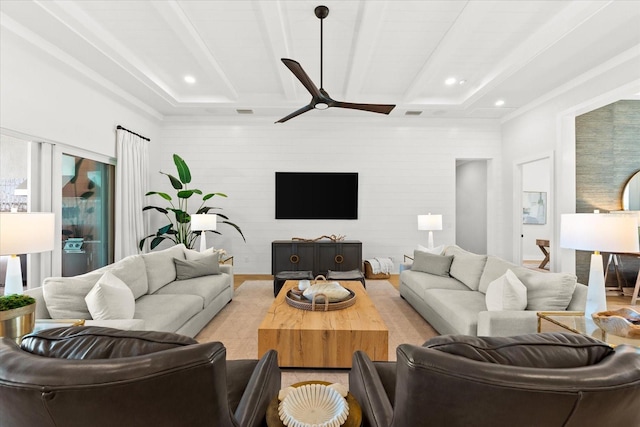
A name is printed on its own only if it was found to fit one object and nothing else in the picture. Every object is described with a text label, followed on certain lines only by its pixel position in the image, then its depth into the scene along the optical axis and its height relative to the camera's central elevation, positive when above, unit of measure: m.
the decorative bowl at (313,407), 1.05 -0.67
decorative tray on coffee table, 2.77 -0.79
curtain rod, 4.57 +1.20
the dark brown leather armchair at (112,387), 0.71 -0.39
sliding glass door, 3.85 -0.03
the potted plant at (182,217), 5.02 -0.08
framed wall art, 7.90 +0.17
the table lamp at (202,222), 4.62 -0.14
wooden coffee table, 2.35 -0.95
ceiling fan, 2.65 +1.01
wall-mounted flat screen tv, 5.80 +0.32
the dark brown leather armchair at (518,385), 0.72 -0.39
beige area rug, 2.39 -1.15
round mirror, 4.60 +0.29
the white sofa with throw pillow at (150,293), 2.14 -0.68
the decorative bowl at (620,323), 1.68 -0.58
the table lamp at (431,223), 5.04 -0.15
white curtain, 4.60 +0.33
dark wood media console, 5.44 -0.73
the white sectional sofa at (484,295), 2.26 -0.70
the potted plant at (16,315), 1.51 -0.50
